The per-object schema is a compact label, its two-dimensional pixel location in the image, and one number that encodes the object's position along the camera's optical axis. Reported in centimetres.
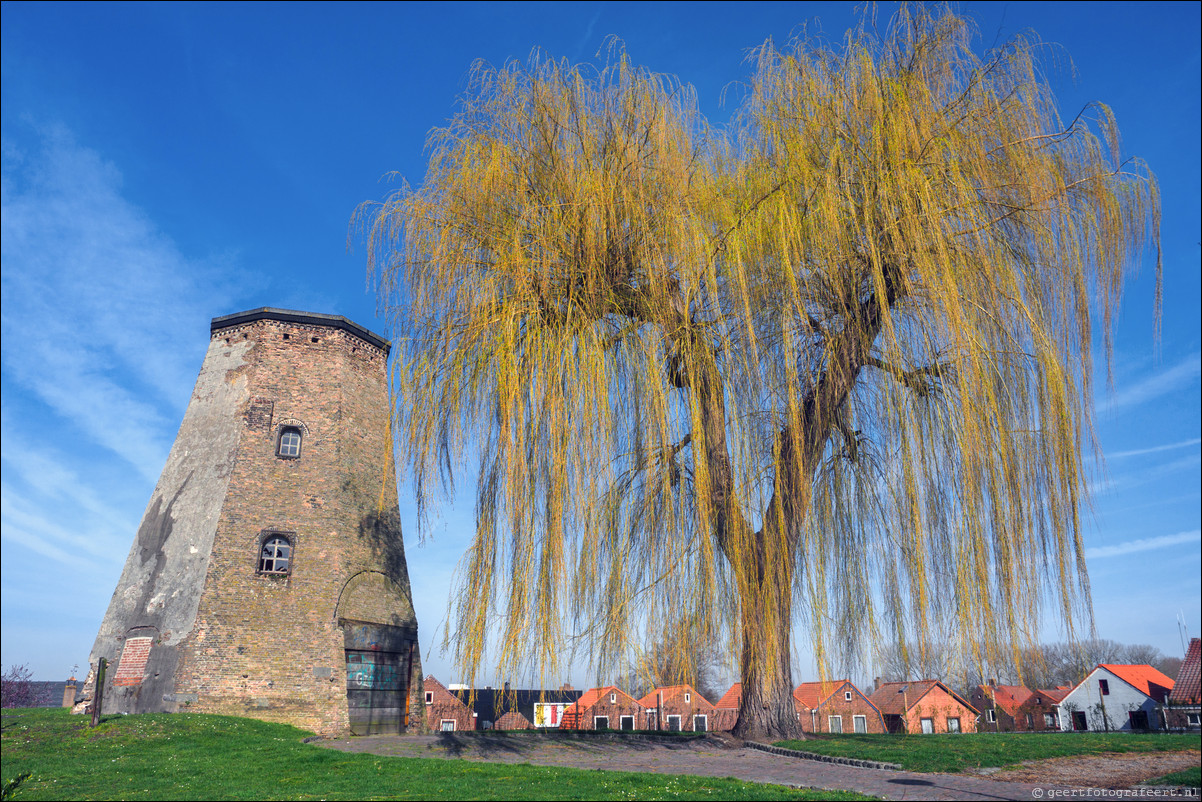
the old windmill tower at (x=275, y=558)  1420
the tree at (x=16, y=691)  2700
